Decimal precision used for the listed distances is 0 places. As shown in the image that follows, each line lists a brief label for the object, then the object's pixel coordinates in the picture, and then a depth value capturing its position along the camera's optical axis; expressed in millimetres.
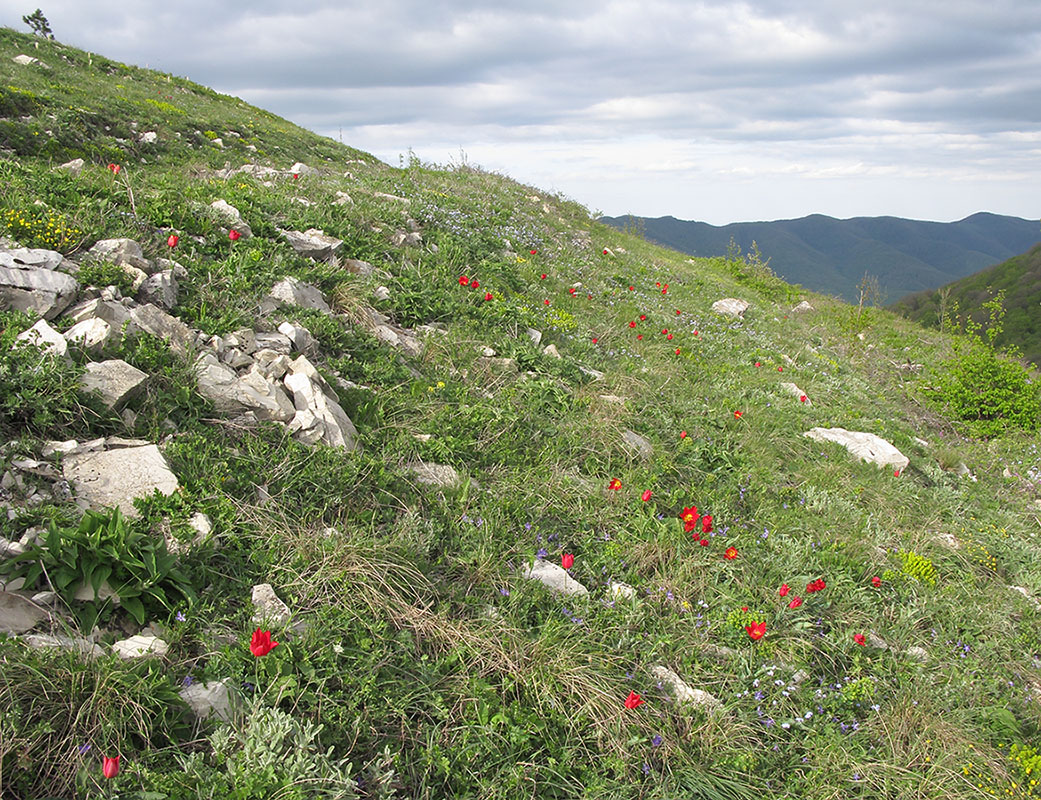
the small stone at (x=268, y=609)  2807
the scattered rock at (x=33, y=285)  4004
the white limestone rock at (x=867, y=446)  7047
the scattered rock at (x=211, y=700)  2416
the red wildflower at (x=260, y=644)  2428
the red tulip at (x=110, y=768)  1991
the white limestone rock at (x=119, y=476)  3115
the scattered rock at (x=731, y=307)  14172
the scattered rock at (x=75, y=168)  6209
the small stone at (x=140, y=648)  2488
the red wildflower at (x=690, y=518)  4297
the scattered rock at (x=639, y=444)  5238
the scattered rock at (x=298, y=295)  5422
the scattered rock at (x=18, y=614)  2471
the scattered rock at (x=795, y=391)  8508
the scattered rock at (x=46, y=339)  3617
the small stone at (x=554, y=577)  3682
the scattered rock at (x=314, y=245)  6490
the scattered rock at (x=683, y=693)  3160
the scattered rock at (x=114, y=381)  3613
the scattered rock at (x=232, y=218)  6118
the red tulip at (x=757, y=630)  3549
